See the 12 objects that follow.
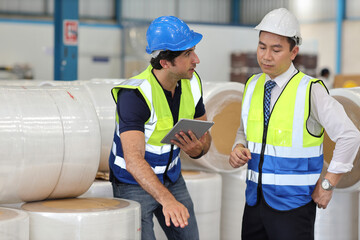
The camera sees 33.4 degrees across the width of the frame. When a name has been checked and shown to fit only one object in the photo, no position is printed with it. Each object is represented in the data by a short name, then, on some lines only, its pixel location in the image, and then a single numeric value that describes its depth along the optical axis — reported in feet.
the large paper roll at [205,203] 13.05
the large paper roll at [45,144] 9.27
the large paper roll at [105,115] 13.14
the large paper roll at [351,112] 12.35
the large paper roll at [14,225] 8.36
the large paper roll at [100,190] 11.69
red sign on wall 26.99
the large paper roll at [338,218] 13.30
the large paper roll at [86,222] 8.96
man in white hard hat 8.62
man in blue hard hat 8.21
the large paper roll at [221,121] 14.49
